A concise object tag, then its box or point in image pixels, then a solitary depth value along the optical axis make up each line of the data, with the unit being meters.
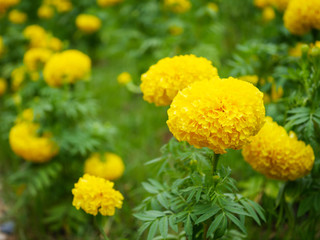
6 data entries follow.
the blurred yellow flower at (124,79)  3.01
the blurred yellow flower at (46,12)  4.83
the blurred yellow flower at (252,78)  2.16
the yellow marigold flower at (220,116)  1.10
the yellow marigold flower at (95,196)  1.30
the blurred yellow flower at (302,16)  1.78
